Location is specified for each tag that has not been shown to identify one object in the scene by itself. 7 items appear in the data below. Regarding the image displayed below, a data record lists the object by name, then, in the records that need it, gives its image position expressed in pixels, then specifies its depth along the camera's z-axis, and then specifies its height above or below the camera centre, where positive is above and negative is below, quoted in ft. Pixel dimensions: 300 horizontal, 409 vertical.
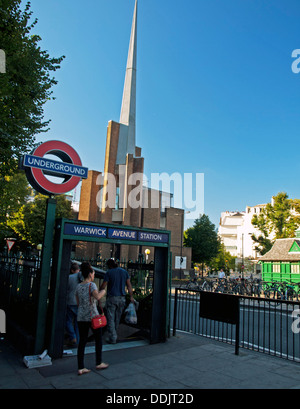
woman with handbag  15.61 -3.15
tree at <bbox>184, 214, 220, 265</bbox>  162.40 +8.05
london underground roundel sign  19.62 +5.46
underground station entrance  18.42 -1.98
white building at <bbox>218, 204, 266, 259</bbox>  351.46 +36.47
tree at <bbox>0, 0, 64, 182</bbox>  33.94 +20.63
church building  117.60 +24.40
